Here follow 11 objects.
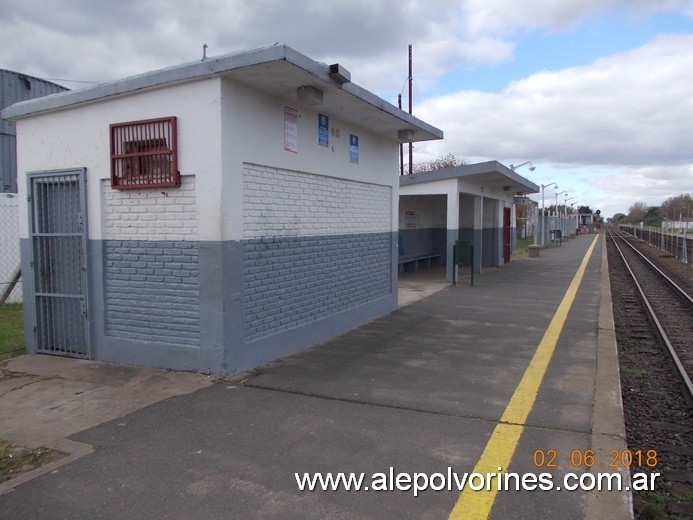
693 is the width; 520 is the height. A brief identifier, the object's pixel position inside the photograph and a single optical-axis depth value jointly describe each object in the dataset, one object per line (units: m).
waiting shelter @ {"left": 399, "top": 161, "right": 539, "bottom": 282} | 15.23
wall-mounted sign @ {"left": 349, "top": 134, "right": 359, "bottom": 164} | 8.10
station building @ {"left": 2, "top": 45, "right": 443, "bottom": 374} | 5.49
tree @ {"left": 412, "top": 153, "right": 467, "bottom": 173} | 43.04
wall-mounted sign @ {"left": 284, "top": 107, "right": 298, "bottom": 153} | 6.41
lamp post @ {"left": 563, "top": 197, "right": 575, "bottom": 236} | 57.01
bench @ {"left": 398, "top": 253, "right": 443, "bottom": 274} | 17.66
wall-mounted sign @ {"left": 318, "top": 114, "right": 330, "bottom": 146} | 7.19
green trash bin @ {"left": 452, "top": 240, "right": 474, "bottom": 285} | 14.52
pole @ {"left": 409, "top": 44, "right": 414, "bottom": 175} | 29.27
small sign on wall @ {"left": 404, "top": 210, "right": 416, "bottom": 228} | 18.83
